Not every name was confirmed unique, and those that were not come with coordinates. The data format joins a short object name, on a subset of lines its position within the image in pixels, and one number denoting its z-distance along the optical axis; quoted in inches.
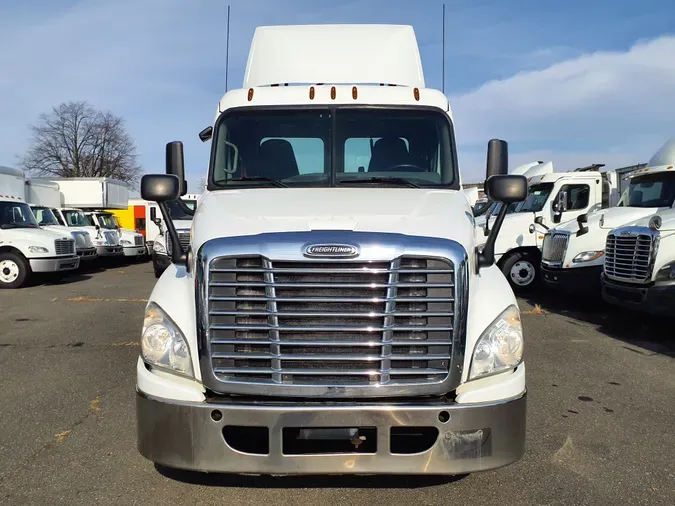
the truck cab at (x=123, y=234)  748.8
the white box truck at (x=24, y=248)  506.6
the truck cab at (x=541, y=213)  441.7
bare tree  2016.9
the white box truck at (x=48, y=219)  622.8
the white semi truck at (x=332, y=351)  106.1
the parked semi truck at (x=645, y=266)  270.4
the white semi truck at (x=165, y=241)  455.2
